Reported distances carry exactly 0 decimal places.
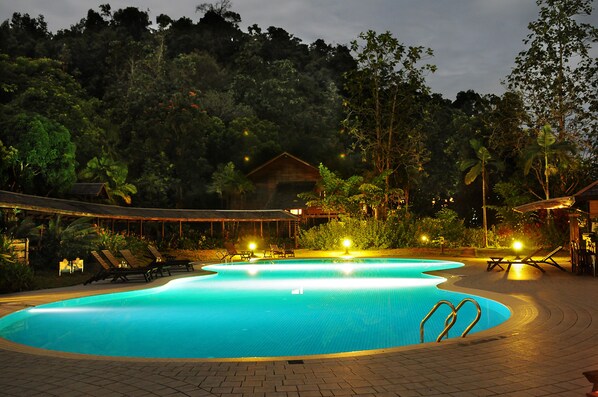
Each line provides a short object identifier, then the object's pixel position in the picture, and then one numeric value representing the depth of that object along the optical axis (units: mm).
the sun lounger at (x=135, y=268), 13797
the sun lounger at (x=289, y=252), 24328
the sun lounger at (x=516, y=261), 14231
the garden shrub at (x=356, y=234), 26442
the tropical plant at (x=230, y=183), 37344
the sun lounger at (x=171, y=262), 16936
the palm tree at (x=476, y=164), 31322
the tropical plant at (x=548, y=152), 26266
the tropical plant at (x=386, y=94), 31109
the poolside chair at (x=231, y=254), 22656
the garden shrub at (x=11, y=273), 11375
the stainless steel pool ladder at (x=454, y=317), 5703
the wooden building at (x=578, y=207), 12930
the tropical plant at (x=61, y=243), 15586
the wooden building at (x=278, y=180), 37062
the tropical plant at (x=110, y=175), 31561
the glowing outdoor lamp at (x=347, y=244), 25250
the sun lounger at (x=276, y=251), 23770
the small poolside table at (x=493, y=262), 15009
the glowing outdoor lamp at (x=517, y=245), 17189
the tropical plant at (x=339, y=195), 29047
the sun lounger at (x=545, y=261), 13874
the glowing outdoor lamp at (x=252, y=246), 24750
